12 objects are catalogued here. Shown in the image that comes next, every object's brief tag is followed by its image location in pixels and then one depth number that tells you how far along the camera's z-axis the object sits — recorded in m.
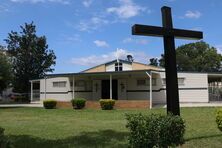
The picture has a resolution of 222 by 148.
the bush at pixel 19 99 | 31.09
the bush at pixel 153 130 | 4.73
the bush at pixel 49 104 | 18.17
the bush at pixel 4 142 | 3.13
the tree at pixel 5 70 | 20.22
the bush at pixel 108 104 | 16.50
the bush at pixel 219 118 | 6.25
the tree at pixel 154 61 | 57.10
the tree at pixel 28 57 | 33.02
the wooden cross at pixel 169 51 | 5.66
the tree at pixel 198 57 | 47.94
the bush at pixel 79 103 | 17.42
